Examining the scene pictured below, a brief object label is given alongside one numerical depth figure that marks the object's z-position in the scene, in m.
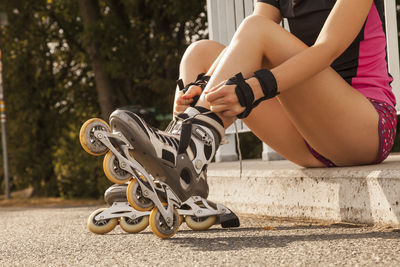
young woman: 2.01
